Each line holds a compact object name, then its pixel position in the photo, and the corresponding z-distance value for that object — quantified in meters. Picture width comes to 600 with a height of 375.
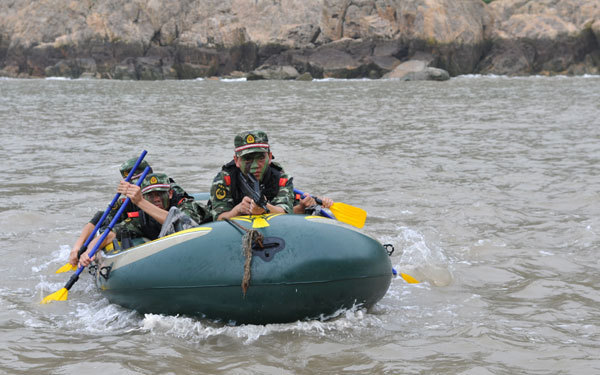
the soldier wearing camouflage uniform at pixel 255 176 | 5.20
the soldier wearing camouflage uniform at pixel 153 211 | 5.34
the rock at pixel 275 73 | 44.41
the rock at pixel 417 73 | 39.28
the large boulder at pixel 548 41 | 44.75
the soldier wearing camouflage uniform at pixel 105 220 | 5.80
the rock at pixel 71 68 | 50.03
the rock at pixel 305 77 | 42.94
